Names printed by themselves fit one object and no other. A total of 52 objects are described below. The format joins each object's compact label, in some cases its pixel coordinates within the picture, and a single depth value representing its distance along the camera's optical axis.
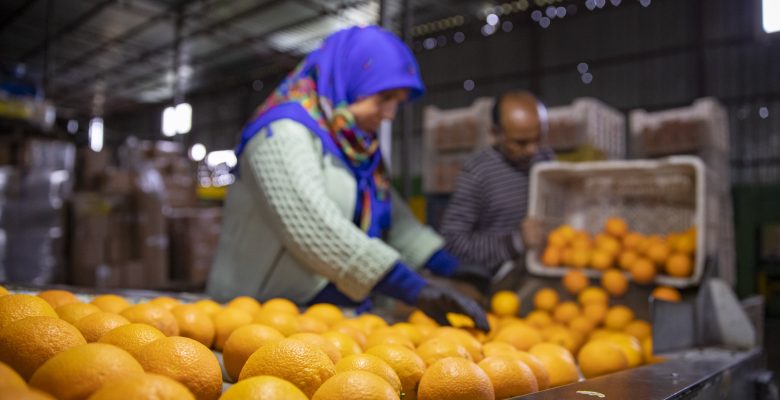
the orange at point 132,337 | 0.78
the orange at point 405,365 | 0.92
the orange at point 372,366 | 0.83
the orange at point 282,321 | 1.19
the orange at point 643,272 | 2.01
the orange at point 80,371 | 0.61
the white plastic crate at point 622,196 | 2.20
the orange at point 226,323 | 1.21
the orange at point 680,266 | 1.97
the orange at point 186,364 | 0.71
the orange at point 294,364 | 0.77
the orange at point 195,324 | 1.15
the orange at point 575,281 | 2.13
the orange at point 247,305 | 1.45
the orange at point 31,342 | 0.70
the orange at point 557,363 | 1.18
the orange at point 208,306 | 1.31
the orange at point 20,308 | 0.82
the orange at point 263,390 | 0.62
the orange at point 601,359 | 1.34
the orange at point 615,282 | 2.07
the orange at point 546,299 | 2.11
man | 2.88
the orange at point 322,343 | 0.92
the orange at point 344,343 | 1.06
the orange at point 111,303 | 1.19
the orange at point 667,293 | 1.88
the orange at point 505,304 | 2.06
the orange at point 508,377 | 0.93
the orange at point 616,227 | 2.28
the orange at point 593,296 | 2.01
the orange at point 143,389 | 0.55
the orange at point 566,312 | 1.98
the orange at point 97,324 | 0.88
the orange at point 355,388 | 0.69
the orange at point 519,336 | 1.42
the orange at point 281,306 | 1.49
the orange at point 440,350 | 1.04
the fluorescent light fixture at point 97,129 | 20.71
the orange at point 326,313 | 1.47
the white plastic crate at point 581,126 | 6.21
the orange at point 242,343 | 0.96
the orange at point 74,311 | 1.00
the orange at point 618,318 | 1.90
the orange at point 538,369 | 1.08
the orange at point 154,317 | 1.06
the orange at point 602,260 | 2.17
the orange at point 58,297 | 1.17
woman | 1.59
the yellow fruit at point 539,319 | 1.92
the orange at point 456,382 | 0.81
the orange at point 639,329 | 1.80
